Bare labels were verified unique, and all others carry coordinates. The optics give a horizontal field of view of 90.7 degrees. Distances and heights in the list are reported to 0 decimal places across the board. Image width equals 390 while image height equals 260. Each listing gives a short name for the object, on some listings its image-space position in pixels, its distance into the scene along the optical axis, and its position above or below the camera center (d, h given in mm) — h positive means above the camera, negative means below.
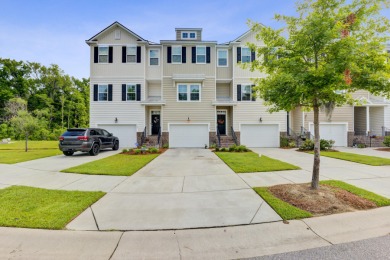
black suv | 11594 -774
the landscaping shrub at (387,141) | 15769 -1130
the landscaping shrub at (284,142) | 17188 -1280
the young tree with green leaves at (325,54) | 4340 +1821
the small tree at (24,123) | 14789 +433
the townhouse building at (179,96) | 17344 +2930
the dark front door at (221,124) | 18906 +387
